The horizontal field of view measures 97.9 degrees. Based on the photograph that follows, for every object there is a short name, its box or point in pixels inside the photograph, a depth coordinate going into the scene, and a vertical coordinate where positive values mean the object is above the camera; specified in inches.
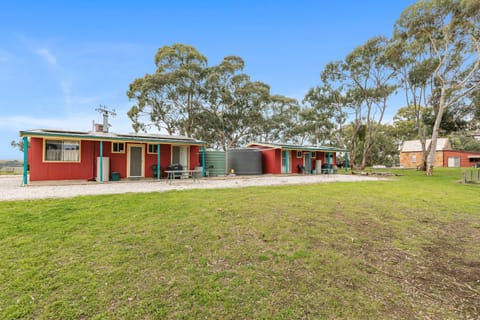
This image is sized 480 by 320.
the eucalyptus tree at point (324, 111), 927.7 +248.6
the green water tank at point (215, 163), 587.5 +3.5
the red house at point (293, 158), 668.1 +20.1
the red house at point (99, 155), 377.7 +21.2
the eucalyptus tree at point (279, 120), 1108.5 +237.9
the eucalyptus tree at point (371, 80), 781.9 +335.6
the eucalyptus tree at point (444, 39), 531.2 +354.4
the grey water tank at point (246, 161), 633.0 +9.3
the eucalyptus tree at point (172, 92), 828.0 +299.5
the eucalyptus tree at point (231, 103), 888.9 +274.8
